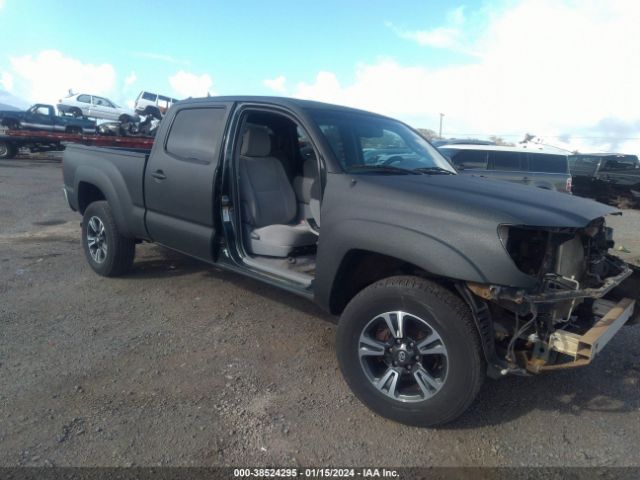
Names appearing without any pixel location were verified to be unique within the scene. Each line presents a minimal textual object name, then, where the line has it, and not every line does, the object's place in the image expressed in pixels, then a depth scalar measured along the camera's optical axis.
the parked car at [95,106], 26.23
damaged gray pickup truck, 2.62
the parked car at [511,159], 11.40
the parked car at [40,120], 21.05
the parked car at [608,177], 14.82
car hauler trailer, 17.26
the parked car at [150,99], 27.62
